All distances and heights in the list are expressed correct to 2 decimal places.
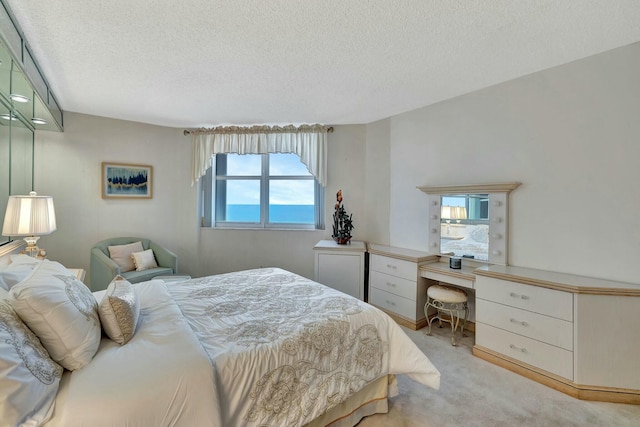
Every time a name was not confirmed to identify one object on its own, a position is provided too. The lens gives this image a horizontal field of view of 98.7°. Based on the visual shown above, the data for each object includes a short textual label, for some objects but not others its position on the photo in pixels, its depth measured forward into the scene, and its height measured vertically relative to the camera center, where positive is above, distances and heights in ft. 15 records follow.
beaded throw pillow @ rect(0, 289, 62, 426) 2.75 -1.83
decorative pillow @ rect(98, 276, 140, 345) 4.35 -1.72
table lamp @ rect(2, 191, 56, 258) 6.78 -0.20
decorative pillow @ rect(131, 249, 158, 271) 11.08 -1.99
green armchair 9.87 -2.09
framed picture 12.09 +1.37
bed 3.34 -2.23
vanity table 8.55 -2.01
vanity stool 8.58 -2.98
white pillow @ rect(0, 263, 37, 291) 4.59 -1.15
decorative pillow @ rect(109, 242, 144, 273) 11.03 -1.83
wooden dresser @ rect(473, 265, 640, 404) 6.17 -2.81
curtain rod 13.52 +3.92
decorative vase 12.12 -0.55
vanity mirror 8.69 -0.20
